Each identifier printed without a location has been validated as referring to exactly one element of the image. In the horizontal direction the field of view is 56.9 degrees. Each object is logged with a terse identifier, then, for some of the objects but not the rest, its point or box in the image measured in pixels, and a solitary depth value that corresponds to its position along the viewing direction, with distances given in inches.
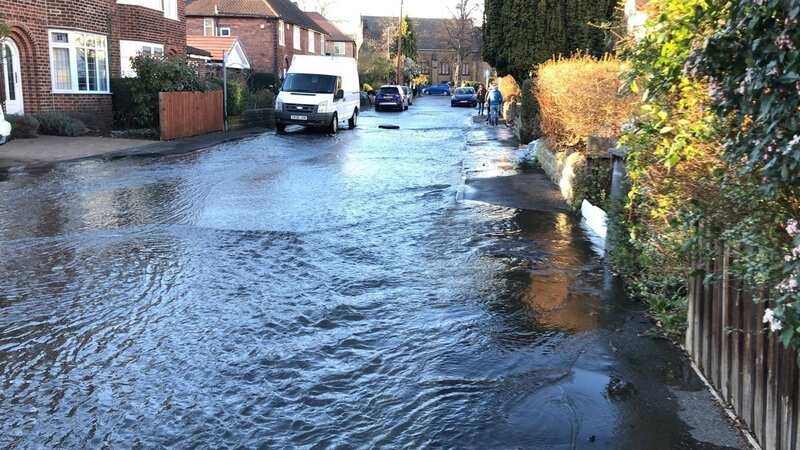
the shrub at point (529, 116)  745.6
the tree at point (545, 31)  775.1
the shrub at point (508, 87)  1244.8
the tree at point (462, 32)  3472.4
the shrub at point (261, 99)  1350.8
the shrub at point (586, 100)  432.5
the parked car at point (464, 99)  2377.0
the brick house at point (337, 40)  3303.6
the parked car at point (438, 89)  3909.9
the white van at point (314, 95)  1049.5
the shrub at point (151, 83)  926.4
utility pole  2848.2
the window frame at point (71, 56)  888.3
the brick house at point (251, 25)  2031.3
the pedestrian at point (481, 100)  1654.8
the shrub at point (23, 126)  807.1
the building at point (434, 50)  4766.2
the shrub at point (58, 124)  859.4
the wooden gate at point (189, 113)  900.0
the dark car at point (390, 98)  1935.3
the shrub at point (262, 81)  1873.8
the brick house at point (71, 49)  844.0
